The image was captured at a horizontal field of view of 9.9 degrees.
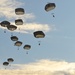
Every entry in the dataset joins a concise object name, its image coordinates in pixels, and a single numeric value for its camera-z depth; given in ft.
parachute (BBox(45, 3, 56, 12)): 596.70
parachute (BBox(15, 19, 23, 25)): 617.70
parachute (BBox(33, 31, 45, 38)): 604.49
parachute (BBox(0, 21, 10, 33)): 626.64
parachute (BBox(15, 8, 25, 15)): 614.13
